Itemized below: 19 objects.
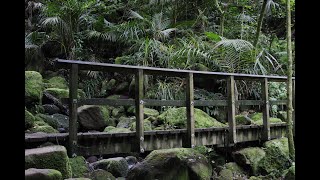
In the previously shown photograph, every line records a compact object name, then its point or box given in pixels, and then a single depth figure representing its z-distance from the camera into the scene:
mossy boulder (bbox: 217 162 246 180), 7.22
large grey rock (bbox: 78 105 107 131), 8.14
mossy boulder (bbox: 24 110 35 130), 7.54
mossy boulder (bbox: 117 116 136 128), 9.97
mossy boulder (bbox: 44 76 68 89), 12.13
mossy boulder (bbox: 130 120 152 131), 8.42
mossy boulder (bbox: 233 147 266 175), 7.53
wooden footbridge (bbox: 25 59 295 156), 4.71
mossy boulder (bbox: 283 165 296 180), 6.19
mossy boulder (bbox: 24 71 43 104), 9.72
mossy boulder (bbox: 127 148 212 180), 6.24
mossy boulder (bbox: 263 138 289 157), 7.72
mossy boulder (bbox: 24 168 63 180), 3.35
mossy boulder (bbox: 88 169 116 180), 6.13
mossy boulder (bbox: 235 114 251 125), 8.34
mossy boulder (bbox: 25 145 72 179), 4.03
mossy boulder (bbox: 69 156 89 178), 5.18
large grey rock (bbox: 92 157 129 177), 7.23
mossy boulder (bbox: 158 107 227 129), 8.12
